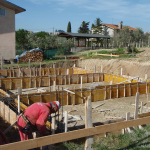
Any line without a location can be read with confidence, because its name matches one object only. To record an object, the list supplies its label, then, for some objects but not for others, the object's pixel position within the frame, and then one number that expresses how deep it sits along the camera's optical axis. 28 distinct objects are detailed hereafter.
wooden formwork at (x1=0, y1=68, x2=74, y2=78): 20.88
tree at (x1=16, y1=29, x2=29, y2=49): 46.06
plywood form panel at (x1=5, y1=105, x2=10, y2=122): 8.56
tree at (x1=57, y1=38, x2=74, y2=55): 35.78
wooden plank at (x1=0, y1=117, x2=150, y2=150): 3.65
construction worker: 4.87
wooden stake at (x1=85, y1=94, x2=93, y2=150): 4.50
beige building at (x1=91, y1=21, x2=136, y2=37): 62.28
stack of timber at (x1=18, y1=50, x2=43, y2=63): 28.05
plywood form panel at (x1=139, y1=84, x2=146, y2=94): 15.44
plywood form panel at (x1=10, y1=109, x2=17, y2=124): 7.66
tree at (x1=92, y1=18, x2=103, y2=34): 64.81
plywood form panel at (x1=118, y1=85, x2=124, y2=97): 14.69
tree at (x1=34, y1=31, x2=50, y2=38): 56.44
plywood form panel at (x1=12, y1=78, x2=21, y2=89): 17.16
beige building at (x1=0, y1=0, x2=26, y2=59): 27.62
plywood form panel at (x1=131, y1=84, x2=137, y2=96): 15.13
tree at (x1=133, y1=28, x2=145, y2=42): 41.20
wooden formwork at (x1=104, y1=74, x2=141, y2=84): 18.03
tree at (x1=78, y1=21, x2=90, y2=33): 78.50
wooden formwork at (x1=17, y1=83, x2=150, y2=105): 12.06
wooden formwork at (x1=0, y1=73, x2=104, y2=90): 16.97
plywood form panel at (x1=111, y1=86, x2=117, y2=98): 14.41
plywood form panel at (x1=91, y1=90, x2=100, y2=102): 13.67
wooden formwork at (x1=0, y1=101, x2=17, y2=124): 7.86
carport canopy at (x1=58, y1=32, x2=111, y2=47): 40.20
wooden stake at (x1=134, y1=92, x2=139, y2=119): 6.37
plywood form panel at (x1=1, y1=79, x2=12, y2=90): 16.69
